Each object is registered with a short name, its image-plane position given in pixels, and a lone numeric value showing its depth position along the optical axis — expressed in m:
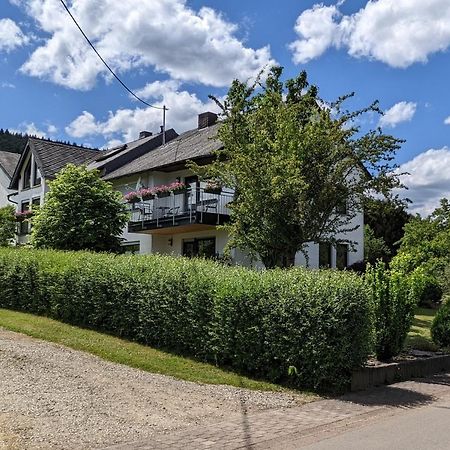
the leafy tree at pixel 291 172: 13.61
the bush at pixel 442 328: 13.45
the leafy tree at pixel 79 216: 19.88
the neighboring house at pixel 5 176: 45.91
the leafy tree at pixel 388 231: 36.75
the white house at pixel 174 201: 23.48
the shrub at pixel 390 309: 11.10
